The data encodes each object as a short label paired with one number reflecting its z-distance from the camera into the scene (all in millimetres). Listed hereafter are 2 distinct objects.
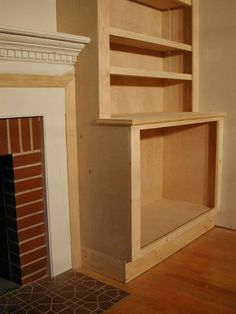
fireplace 1680
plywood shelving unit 1825
